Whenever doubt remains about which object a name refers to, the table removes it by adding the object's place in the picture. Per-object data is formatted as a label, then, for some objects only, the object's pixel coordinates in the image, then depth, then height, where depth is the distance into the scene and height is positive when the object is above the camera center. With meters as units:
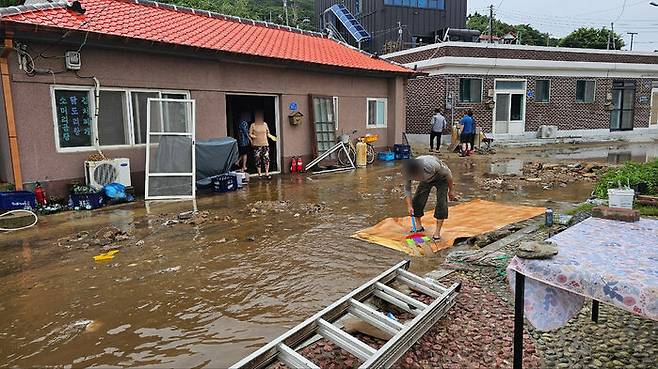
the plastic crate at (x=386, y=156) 15.61 -1.08
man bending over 5.49 -0.78
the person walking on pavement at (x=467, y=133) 16.38 -0.33
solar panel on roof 27.61 +6.70
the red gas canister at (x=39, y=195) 7.79 -1.12
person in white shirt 17.59 -0.06
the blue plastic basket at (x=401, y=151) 15.74 -0.93
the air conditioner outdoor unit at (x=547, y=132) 21.47 -0.45
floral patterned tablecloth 2.21 -0.81
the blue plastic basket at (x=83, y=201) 8.06 -1.29
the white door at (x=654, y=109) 25.04 +0.68
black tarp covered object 9.76 -0.66
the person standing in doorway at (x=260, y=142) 11.38 -0.37
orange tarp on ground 5.83 -1.50
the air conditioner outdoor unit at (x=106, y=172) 8.35 -0.81
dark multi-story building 27.61 +6.86
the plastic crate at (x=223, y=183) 9.84 -1.24
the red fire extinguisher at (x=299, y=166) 12.84 -1.14
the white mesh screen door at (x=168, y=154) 9.11 -0.53
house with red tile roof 7.85 +1.12
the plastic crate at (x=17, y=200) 7.27 -1.15
